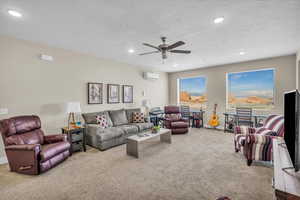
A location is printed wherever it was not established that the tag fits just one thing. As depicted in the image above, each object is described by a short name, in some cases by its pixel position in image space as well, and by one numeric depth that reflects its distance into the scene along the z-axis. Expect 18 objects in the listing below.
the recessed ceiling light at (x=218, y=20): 2.39
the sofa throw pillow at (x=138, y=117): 5.24
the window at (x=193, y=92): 6.72
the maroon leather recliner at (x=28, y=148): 2.51
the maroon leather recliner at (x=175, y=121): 5.16
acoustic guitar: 5.79
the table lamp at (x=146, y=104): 6.36
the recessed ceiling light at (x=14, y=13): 2.17
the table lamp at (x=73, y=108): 3.56
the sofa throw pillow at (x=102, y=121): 4.21
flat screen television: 1.25
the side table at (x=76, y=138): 3.47
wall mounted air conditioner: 6.31
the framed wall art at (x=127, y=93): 5.55
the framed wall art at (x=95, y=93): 4.54
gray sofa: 3.76
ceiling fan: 2.93
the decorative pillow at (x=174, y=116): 5.46
